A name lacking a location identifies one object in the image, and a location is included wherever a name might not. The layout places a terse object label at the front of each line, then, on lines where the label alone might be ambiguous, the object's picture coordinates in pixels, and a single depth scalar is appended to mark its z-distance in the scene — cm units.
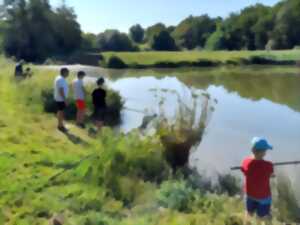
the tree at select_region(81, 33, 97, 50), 4582
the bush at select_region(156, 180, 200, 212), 464
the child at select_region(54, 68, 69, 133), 781
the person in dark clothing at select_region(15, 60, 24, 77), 1467
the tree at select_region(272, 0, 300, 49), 4952
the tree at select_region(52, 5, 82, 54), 4183
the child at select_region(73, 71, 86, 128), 837
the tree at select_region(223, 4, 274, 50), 5444
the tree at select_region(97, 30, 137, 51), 5865
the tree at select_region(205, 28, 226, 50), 5920
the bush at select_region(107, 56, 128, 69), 3760
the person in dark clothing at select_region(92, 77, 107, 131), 817
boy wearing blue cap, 405
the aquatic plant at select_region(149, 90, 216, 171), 653
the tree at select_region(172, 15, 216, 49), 7106
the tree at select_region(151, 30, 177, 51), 6361
